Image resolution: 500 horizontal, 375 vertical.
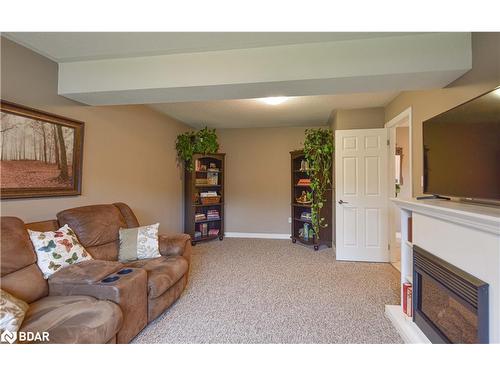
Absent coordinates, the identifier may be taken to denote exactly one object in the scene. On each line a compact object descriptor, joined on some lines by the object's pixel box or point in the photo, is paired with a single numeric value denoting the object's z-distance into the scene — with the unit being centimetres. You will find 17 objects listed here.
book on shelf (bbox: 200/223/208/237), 469
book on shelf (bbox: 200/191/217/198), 471
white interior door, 342
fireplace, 112
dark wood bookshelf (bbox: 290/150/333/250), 417
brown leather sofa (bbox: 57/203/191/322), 191
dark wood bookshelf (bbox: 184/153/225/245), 450
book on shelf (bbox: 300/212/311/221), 435
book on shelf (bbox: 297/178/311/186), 443
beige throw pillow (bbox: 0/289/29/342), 114
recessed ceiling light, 315
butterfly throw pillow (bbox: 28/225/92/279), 170
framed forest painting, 178
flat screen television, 118
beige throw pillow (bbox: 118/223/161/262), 232
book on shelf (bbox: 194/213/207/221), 458
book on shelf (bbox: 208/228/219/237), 478
